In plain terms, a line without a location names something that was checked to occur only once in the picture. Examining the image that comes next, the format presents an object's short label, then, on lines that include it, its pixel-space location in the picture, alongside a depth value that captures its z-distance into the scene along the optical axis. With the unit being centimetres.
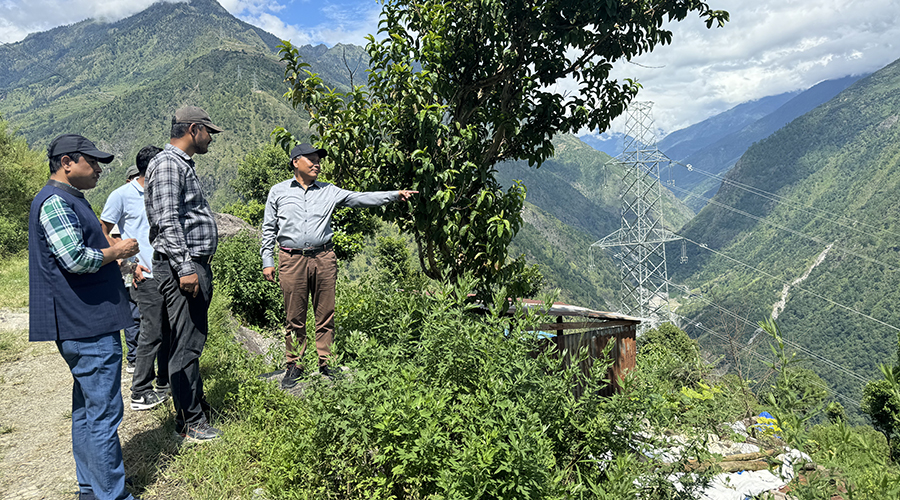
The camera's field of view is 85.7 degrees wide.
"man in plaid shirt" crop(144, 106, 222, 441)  343
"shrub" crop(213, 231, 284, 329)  887
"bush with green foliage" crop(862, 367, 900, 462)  2359
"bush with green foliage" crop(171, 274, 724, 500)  243
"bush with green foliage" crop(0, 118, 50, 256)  1700
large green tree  510
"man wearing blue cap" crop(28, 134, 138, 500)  278
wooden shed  648
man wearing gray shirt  421
